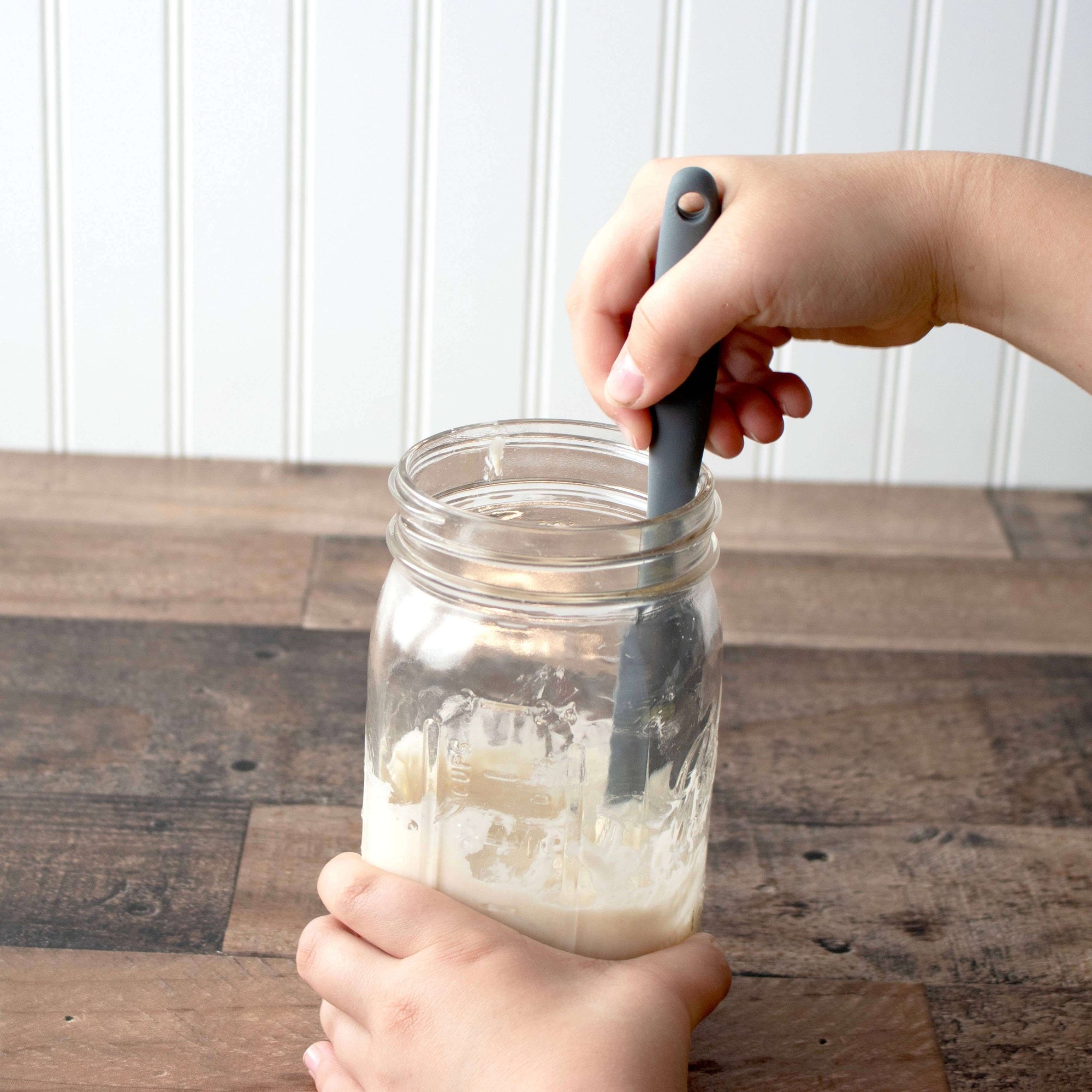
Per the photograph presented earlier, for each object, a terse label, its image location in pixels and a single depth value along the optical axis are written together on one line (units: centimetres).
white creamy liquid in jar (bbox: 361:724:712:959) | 51
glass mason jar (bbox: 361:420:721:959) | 50
